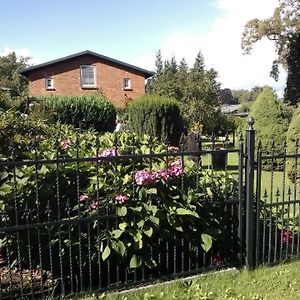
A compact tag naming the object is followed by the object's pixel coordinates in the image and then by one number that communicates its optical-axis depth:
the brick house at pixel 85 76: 29.77
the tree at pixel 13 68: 58.05
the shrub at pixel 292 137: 9.14
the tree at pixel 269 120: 11.94
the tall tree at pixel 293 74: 27.51
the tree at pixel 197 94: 22.44
